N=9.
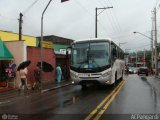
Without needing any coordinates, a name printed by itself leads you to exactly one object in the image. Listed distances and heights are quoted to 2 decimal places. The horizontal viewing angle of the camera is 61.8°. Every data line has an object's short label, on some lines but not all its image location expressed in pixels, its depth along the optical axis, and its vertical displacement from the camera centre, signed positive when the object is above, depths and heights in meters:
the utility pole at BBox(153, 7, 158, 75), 23.29 +4.21
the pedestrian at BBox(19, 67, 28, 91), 8.55 -1.17
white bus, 8.32 -0.24
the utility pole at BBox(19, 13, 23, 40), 10.87 +3.02
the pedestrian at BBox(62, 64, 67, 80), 13.90 -1.44
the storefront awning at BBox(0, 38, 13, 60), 9.40 +0.38
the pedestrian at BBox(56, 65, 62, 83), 12.43 -1.38
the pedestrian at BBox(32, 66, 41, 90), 9.59 -1.13
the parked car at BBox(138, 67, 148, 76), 23.96 -2.30
